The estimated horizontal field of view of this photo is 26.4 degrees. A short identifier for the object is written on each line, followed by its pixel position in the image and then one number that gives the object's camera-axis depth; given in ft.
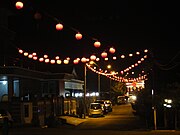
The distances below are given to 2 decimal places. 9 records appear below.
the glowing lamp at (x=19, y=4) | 53.79
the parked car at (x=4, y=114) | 95.76
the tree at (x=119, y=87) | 313.73
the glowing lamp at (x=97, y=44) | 76.48
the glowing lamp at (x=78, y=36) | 70.53
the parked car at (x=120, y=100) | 275.80
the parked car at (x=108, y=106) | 176.45
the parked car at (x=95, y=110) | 152.97
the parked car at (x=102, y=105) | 164.31
